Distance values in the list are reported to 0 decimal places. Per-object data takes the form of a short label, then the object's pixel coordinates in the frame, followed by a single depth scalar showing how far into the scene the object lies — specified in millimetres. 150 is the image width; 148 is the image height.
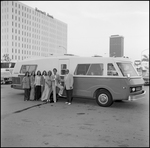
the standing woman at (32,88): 10336
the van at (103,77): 8276
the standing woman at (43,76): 10011
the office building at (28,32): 96562
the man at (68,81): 9062
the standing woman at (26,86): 10125
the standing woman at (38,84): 10211
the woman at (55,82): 9756
